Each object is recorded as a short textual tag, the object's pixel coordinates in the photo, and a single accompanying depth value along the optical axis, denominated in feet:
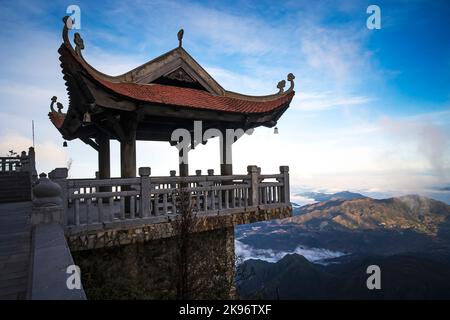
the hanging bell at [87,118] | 21.09
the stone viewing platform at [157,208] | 17.85
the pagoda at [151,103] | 21.01
